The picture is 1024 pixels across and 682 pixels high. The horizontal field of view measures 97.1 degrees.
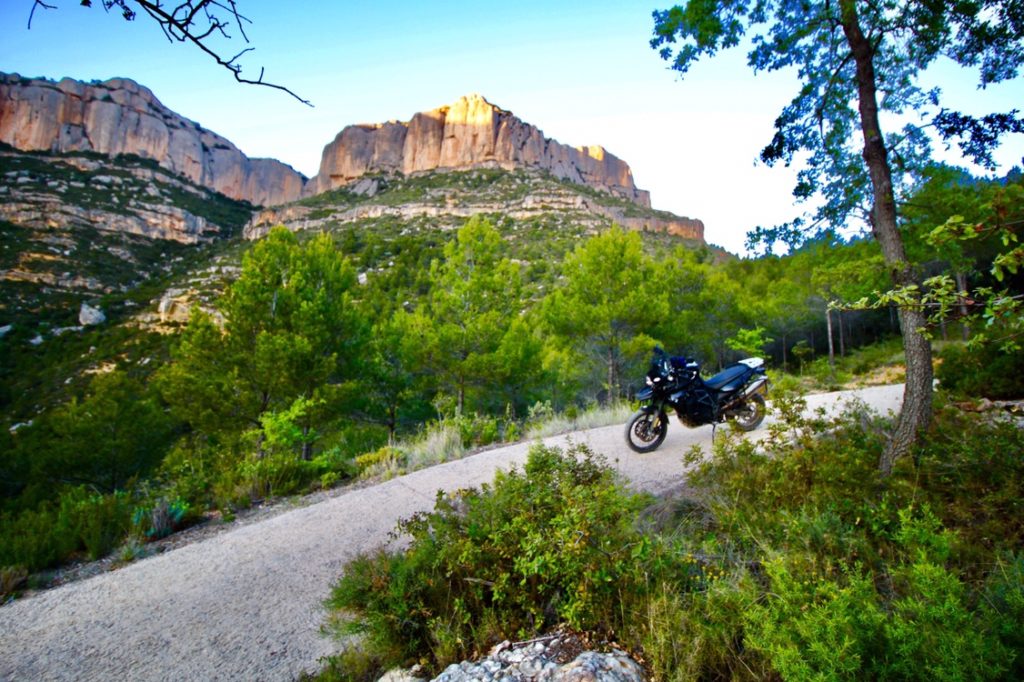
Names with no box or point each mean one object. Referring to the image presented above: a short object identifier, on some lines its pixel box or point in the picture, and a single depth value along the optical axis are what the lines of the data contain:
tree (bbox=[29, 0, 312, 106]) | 1.47
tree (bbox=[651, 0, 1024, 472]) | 3.68
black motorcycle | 5.75
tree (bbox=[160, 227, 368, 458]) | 12.82
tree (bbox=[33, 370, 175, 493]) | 16.14
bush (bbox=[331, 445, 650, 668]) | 2.44
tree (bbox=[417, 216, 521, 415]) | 14.23
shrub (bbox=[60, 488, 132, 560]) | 4.64
